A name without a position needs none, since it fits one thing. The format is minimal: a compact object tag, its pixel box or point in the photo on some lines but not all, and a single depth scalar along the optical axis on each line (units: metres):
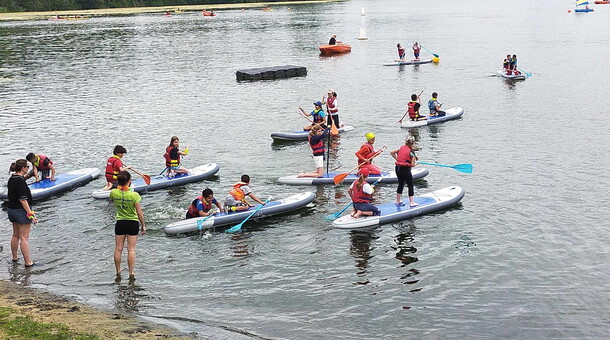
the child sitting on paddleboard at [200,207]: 18.67
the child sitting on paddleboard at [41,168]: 20.95
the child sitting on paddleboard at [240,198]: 18.91
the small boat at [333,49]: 63.14
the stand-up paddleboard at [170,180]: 21.47
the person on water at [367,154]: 19.56
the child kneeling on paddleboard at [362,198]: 18.34
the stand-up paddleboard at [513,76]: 44.72
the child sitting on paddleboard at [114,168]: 19.44
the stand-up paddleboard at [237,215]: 18.20
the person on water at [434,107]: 32.19
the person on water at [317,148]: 21.81
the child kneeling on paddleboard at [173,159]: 22.36
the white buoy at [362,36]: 77.50
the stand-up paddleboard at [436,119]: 31.30
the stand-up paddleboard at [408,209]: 18.39
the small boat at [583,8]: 115.44
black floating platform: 48.03
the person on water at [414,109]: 30.84
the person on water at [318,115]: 26.94
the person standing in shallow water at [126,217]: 13.91
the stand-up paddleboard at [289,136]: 29.00
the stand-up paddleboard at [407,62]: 53.84
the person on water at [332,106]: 28.23
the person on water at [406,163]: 18.89
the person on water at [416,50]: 54.33
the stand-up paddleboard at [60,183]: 21.53
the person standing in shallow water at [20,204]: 14.63
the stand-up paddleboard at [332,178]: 22.41
